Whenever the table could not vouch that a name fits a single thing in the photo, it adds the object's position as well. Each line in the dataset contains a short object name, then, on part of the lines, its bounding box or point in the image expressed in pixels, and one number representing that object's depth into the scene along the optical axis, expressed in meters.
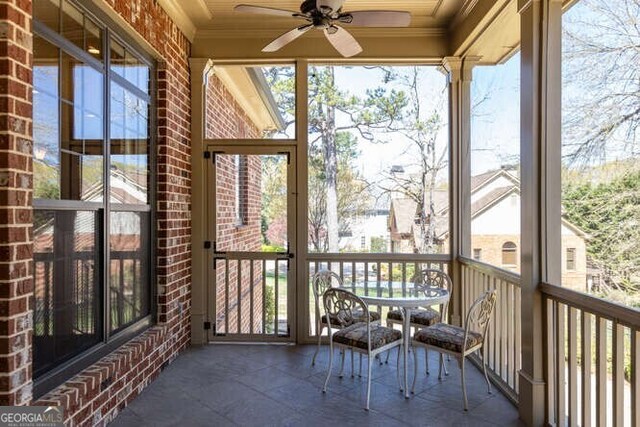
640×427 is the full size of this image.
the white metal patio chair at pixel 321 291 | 3.67
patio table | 3.03
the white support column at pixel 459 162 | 4.10
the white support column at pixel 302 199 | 4.23
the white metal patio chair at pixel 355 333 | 2.93
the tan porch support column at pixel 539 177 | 2.57
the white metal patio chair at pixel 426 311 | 3.61
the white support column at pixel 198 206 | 4.22
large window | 2.18
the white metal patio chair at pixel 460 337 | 2.92
